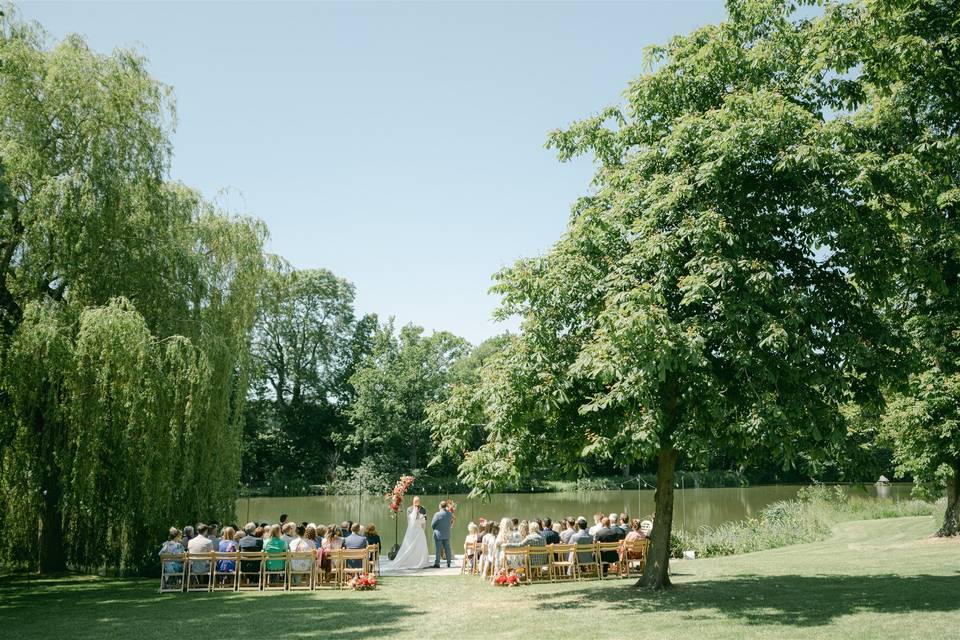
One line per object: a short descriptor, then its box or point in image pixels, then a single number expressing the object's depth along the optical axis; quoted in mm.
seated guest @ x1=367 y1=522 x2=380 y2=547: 16609
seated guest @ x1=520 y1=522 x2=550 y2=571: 14898
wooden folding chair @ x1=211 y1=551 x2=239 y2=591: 14758
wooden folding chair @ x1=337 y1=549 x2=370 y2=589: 14695
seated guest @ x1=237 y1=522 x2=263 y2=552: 14961
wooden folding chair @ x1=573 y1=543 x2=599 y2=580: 15203
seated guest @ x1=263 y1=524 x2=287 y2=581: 14852
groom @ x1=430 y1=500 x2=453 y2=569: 17719
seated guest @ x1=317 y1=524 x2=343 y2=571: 15141
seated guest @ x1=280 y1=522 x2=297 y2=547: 16156
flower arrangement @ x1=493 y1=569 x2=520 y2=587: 14320
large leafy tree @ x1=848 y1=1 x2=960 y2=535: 11734
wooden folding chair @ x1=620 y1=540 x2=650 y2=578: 15559
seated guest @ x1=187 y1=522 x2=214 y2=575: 14594
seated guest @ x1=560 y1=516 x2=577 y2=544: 16125
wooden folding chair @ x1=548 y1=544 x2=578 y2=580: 14969
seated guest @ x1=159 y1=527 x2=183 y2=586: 14469
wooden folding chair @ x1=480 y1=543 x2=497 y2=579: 15188
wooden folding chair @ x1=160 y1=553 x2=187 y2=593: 14406
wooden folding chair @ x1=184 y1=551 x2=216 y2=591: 14492
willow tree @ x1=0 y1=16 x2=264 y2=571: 14953
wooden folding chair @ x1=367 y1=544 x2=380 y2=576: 15242
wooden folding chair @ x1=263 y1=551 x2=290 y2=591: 14742
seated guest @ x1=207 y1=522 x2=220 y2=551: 15383
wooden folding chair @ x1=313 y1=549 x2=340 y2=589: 15000
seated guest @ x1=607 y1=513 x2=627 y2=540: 15852
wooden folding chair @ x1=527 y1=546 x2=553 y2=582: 15040
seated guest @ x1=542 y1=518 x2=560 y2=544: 16183
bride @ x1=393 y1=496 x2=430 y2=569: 17656
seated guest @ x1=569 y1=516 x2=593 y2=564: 15336
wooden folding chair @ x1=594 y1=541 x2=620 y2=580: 15231
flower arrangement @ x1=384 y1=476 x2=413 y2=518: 18469
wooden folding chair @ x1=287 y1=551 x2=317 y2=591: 14812
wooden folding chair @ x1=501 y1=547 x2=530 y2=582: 14547
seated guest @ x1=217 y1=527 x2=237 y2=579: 14852
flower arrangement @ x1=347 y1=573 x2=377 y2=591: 14375
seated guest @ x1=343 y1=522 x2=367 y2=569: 15375
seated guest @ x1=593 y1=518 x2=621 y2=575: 15508
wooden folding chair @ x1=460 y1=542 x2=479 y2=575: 16578
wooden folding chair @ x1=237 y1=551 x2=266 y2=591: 14602
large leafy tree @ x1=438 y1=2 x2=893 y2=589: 10594
